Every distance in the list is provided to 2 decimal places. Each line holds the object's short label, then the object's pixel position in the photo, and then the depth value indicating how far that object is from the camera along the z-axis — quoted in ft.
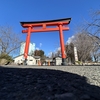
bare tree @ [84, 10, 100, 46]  32.11
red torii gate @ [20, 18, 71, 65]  23.98
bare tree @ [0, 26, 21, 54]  47.37
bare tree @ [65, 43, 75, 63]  60.73
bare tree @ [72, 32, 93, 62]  39.03
